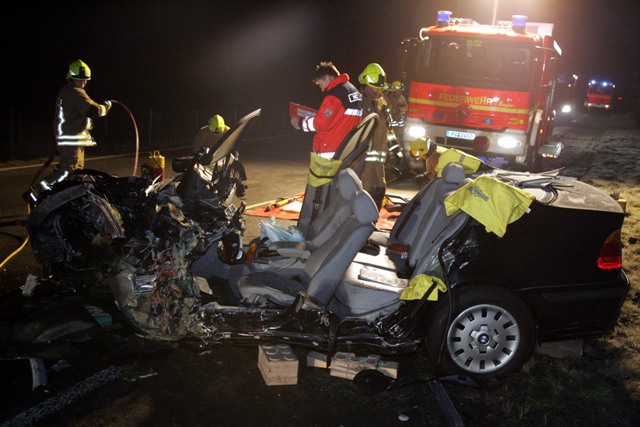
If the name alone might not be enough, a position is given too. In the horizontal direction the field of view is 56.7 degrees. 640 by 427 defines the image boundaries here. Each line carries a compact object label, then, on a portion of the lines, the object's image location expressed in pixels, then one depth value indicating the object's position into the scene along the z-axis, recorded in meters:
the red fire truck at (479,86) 11.04
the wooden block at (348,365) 3.92
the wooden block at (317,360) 4.00
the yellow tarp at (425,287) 3.79
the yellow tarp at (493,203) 3.74
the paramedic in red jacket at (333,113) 6.82
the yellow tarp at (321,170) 5.99
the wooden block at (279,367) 3.77
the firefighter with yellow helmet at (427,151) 7.24
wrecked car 3.73
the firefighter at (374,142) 7.66
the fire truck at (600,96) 41.91
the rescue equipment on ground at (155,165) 7.56
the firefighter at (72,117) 7.67
